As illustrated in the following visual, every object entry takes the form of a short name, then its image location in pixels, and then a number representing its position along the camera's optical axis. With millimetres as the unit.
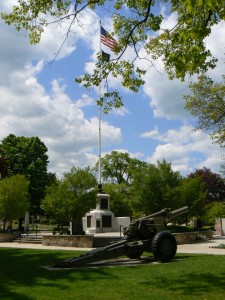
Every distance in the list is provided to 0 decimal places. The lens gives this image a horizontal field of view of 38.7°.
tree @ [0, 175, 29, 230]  24112
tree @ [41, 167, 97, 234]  21640
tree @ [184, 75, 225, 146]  17865
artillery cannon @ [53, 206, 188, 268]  10448
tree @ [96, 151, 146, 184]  52462
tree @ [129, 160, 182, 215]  22590
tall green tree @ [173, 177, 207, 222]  24282
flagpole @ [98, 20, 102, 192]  24633
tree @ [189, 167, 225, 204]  51244
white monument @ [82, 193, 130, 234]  23807
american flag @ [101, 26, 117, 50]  18218
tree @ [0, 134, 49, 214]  41356
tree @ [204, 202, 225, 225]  18863
